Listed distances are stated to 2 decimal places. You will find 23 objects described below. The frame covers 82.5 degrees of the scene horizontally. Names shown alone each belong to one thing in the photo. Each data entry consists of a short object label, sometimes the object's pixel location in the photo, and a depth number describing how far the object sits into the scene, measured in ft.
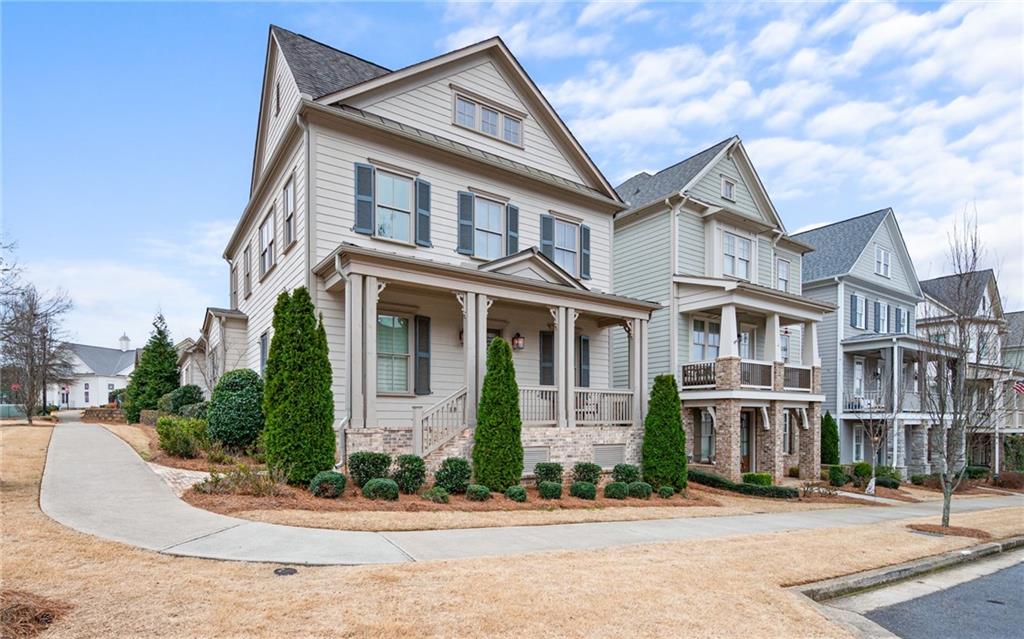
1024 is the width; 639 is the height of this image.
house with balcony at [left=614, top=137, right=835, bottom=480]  58.85
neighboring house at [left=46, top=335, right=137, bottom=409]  204.81
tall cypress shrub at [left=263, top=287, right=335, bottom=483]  32.88
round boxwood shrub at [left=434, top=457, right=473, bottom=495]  36.04
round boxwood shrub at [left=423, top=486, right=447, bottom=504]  33.71
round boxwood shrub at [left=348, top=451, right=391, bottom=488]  33.91
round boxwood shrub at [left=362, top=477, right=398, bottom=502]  32.12
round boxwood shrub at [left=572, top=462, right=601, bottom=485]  43.75
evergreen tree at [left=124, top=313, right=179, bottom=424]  89.10
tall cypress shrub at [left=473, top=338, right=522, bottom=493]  37.93
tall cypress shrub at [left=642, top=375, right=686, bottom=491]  47.19
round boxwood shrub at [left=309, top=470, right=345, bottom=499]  31.32
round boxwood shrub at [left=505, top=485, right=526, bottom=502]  36.51
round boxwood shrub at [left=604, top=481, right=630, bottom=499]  41.93
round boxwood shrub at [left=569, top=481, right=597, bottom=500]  40.14
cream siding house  40.45
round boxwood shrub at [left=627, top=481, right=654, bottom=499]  43.21
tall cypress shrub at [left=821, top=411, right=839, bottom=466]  76.23
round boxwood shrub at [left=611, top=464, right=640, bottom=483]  45.27
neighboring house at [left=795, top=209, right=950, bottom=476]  80.28
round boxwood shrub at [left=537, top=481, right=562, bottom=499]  38.57
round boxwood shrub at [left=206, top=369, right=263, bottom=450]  42.88
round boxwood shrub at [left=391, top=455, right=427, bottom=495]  34.63
